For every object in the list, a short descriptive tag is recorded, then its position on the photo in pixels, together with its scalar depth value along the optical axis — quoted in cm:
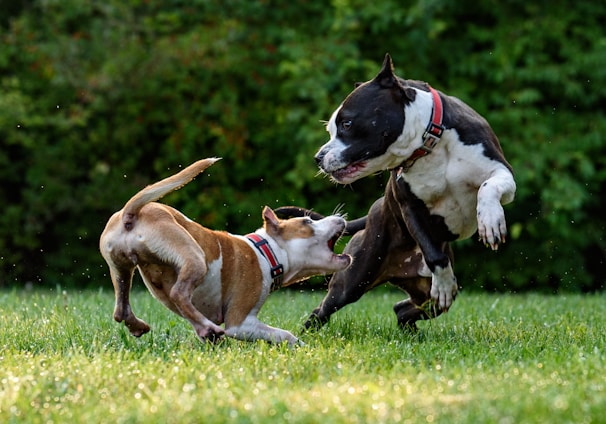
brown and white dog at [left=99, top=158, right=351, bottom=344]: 984
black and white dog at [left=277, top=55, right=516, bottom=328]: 1077
